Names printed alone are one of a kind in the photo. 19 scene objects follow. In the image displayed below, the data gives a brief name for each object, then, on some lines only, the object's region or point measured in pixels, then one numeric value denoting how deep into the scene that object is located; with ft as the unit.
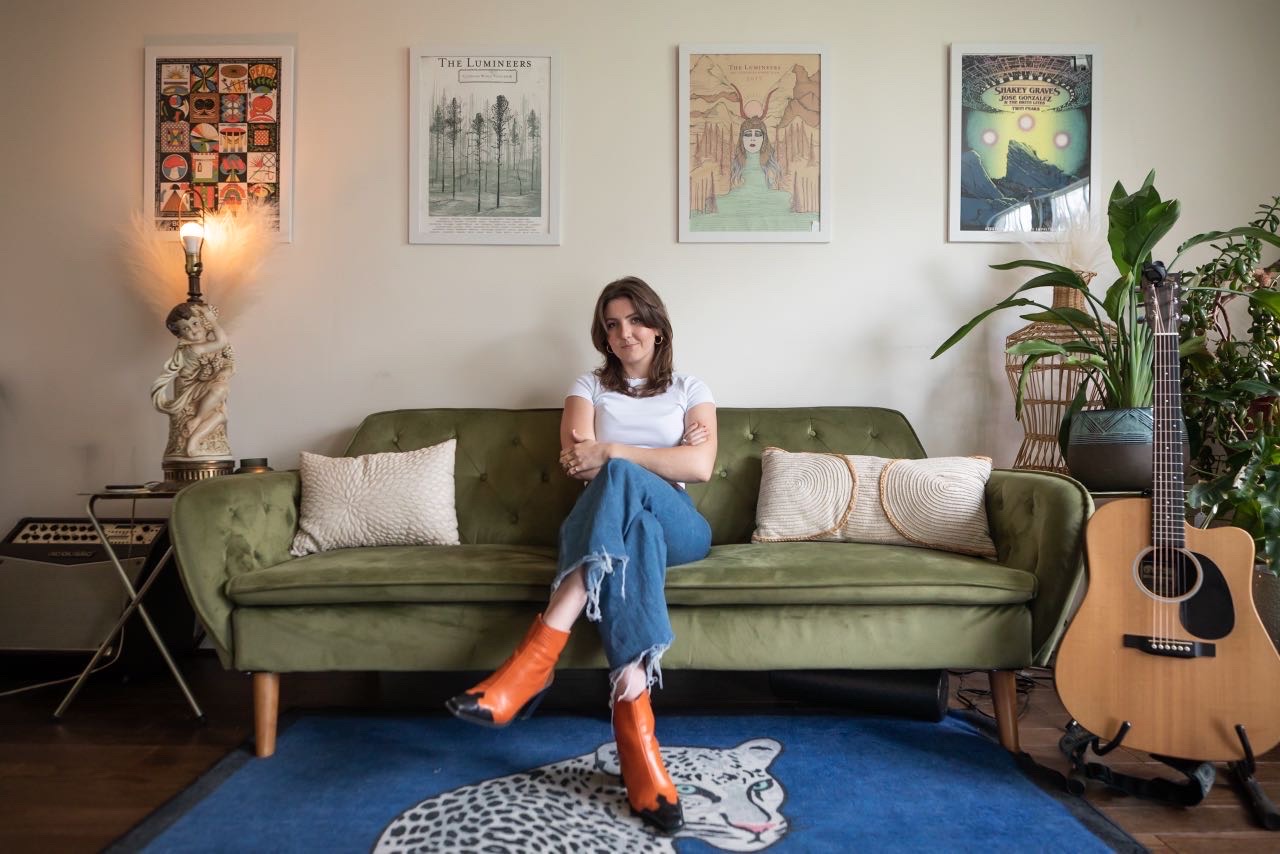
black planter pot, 6.23
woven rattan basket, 8.00
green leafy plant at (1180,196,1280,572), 5.85
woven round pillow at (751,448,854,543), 6.88
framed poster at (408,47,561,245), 8.75
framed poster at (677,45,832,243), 8.71
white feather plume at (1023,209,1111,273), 7.95
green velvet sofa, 5.57
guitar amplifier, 7.32
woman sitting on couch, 4.79
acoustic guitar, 4.91
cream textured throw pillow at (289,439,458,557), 6.79
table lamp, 7.50
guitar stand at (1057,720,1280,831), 4.84
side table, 6.61
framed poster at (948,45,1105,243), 8.73
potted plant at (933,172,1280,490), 6.49
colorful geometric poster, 8.80
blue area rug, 4.49
